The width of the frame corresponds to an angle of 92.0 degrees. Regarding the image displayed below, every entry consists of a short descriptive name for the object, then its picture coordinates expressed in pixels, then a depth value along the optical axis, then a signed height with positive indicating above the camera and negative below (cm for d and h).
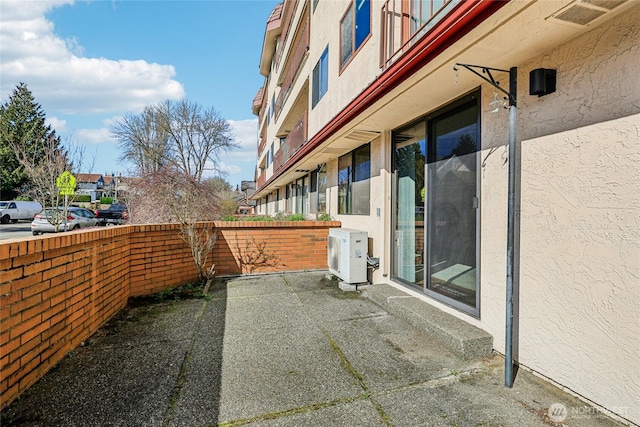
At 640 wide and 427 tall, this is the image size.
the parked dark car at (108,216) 2288 -32
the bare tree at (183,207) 617 +13
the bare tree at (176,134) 3062 +811
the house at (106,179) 7144 +792
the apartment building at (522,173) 225 +42
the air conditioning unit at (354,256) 576 -82
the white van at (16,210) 2561 +13
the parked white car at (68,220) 1288 -41
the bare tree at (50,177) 1177 +134
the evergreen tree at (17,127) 3108 +884
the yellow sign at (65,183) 1127 +105
